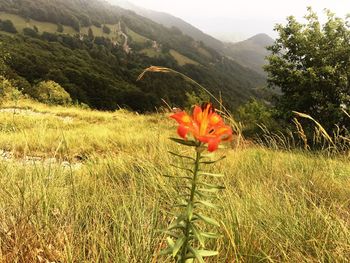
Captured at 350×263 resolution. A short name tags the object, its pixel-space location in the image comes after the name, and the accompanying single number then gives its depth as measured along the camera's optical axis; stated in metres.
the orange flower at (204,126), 1.36
